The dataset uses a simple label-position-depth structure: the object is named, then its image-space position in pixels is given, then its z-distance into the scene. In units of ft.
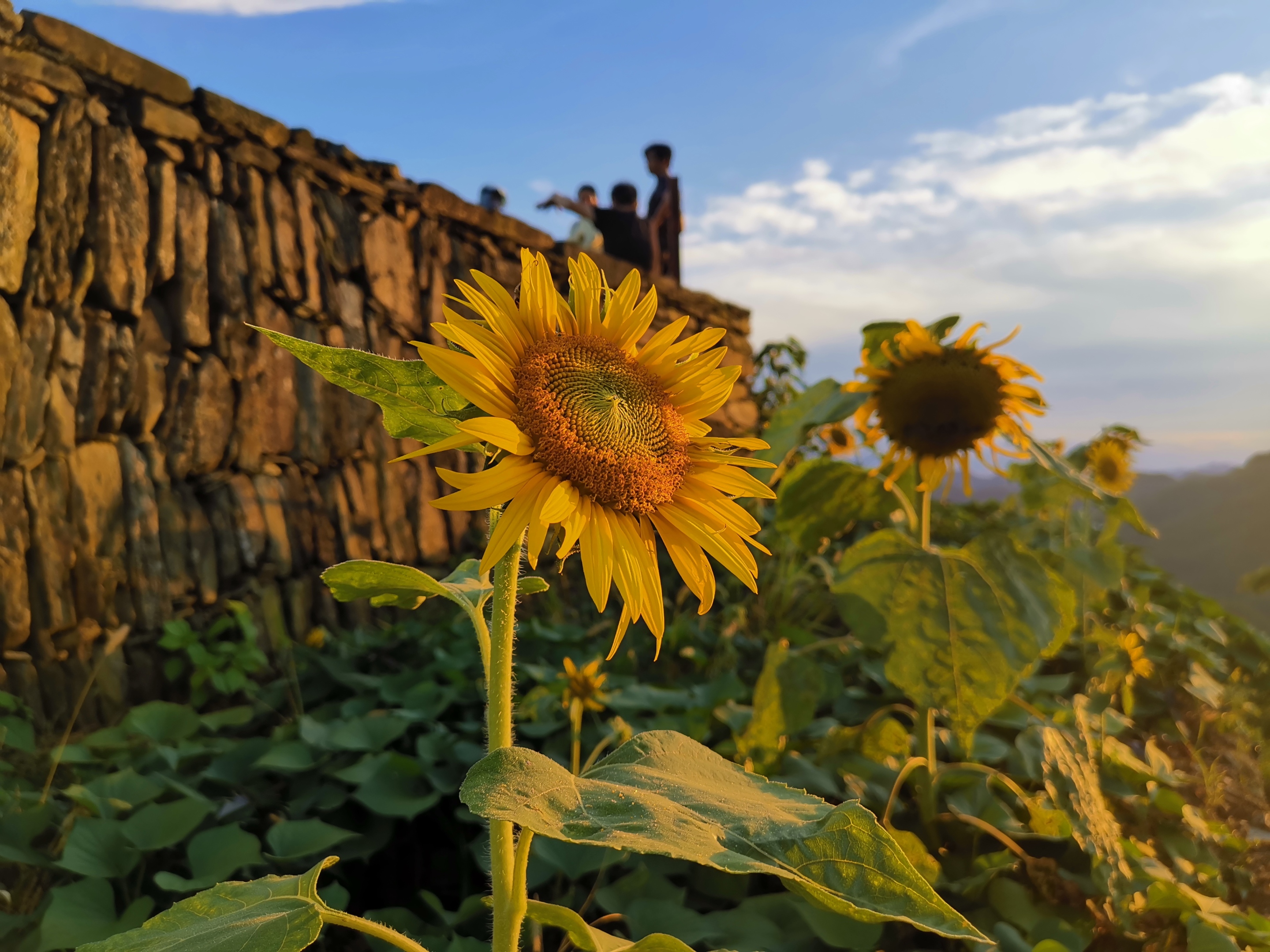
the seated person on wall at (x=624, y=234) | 22.88
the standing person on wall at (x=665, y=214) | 24.70
